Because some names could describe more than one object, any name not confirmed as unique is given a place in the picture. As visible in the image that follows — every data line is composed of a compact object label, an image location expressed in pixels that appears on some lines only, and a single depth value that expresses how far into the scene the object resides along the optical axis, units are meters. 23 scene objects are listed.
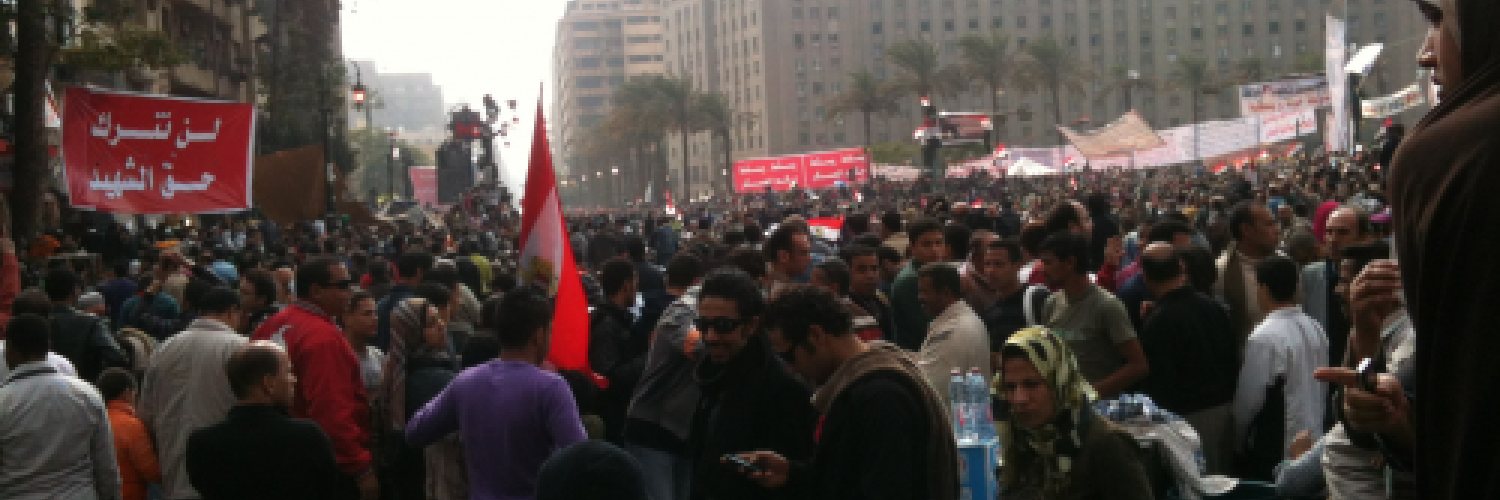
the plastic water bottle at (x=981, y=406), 4.99
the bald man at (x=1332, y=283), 7.30
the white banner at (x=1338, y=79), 19.72
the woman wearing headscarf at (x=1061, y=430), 3.85
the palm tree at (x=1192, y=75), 89.00
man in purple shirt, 4.77
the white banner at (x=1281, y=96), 38.94
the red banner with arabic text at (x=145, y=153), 12.80
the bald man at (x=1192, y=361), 6.32
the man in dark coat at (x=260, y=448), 4.53
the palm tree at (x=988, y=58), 85.25
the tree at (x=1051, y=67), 87.50
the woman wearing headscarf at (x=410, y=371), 6.10
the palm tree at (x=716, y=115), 89.31
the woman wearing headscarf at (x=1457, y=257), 1.36
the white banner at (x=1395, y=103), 27.62
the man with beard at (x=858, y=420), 3.79
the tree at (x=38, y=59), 15.59
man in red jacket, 5.92
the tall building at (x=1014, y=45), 124.38
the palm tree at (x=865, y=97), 91.81
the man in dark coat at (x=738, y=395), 4.54
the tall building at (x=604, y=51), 180.62
